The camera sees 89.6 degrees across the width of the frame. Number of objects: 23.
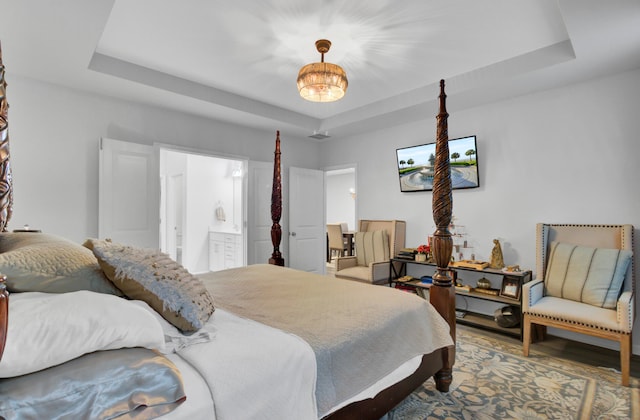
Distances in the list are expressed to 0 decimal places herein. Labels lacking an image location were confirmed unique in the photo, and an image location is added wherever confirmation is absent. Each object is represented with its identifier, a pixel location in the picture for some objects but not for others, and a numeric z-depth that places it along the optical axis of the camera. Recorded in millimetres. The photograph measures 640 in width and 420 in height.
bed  823
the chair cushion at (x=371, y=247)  4480
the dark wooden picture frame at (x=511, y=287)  3243
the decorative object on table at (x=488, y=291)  3396
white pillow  783
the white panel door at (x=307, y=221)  5379
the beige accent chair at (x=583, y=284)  2456
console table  3236
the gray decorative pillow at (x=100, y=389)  770
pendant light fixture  2596
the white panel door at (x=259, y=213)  4920
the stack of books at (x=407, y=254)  4207
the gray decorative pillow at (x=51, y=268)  1057
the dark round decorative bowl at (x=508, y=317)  3297
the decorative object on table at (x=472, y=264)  3542
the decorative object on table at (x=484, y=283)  3547
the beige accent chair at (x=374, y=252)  4246
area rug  2020
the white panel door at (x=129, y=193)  3477
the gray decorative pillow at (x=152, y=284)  1252
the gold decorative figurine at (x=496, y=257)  3518
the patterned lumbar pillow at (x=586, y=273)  2721
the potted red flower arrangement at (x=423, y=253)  4055
